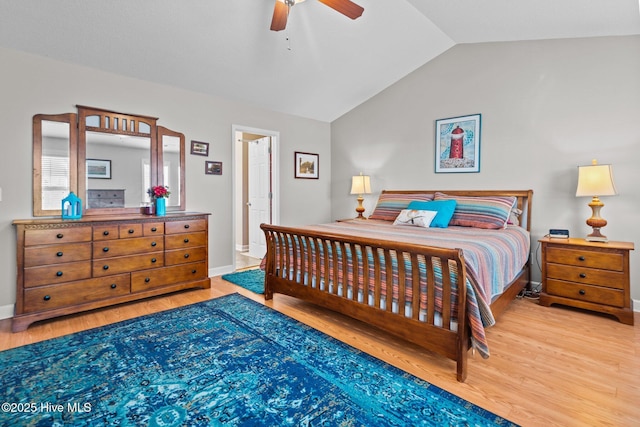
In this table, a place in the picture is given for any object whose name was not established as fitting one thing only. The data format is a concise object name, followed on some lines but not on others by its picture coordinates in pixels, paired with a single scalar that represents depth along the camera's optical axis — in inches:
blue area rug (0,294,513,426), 61.4
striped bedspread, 73.1
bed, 74.7
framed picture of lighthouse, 155.2
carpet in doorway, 144.1
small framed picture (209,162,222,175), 161.7
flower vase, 136.3
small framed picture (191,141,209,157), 155.9
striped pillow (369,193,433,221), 164.1
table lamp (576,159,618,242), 112.3
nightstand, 106.2
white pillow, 139.9
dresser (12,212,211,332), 100.7
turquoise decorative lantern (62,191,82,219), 114.0
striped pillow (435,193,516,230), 132.6
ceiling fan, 94.0
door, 200.8
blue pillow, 140.1
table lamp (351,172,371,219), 191.0
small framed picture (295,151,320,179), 203.2
